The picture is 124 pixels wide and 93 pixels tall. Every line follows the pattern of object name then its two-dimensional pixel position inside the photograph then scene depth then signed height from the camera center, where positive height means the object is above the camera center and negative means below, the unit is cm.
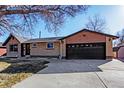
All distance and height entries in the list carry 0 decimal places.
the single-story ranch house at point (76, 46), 831 +4
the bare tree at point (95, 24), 1634 +447
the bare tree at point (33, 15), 481 +198
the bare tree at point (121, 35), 2232 +312
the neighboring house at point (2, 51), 1433 -78
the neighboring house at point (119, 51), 1214 -76
